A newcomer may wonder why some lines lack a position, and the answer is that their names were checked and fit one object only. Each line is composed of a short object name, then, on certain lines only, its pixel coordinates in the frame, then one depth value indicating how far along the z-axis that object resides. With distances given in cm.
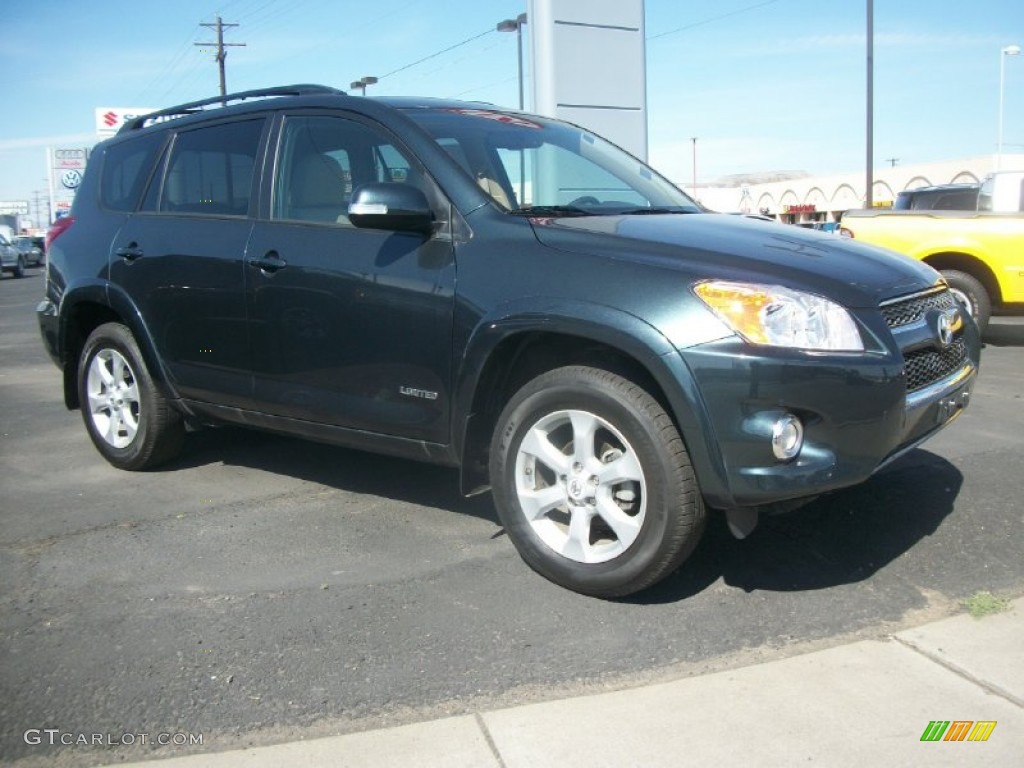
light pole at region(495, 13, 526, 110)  2623
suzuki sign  3912
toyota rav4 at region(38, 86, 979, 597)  312
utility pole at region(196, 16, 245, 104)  4644
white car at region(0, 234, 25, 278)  3556
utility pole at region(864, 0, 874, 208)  2220
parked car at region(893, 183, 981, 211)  1130
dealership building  4216
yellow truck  912
